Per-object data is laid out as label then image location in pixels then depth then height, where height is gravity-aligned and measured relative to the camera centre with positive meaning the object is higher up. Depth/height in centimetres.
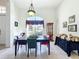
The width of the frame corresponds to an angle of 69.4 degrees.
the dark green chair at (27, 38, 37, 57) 267 -66
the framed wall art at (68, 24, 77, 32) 306 +5
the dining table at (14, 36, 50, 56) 274 -53
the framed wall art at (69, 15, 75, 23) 322 +59
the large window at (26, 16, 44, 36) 576 +42
